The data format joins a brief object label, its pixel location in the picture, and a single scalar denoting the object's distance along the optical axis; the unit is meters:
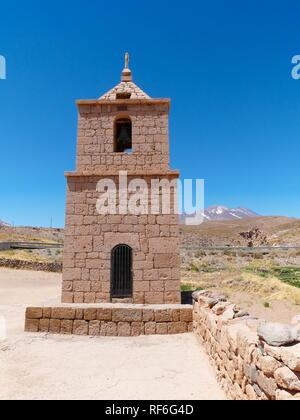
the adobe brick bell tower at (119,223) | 8.07
